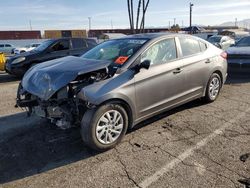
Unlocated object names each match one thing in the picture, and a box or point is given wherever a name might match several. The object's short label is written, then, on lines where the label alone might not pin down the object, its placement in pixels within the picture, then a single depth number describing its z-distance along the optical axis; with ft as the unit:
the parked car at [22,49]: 72.06
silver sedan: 8.83
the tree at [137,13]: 72.99
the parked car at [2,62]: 29.97
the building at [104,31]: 125.62
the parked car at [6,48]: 77.58
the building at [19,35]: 113.58
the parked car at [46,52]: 23.28
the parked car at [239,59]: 20.19
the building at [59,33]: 114.85
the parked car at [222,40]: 46.42
